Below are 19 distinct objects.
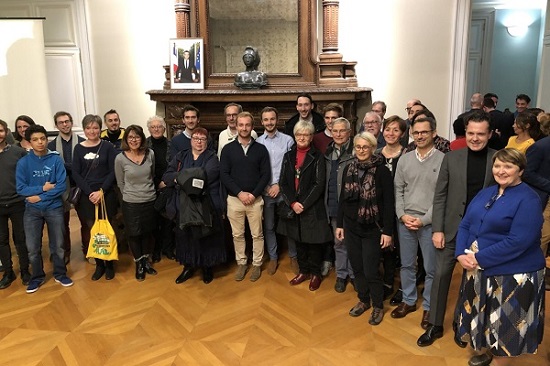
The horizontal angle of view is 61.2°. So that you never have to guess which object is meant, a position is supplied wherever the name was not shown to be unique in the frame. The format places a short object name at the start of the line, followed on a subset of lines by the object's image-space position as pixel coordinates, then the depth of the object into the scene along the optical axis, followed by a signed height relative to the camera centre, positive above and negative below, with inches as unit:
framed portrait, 214.2 +14.3
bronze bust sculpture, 210.7 +7.7
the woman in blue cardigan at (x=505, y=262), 88.3 -33.3
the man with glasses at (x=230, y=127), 157.8 -11.1
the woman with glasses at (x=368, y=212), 117.6 -30.0
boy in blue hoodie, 141.2 -30.0
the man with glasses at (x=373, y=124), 154.9 -10.3
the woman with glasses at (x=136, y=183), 147.2 -27.9
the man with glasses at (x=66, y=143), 164.9 -16.8
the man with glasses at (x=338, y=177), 132.8 -23.9
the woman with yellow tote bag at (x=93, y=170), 151.2 -24.2
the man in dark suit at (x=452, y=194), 99.8 -22.6
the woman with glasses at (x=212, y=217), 144.8 -37.9
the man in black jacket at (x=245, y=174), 143.6 -24.4
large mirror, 214.5 +25.4
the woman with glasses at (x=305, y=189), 137.2 -28.2
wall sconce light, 306.8 +39.7
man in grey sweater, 112.3 -25.5
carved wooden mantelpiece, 206.1 -3.0
